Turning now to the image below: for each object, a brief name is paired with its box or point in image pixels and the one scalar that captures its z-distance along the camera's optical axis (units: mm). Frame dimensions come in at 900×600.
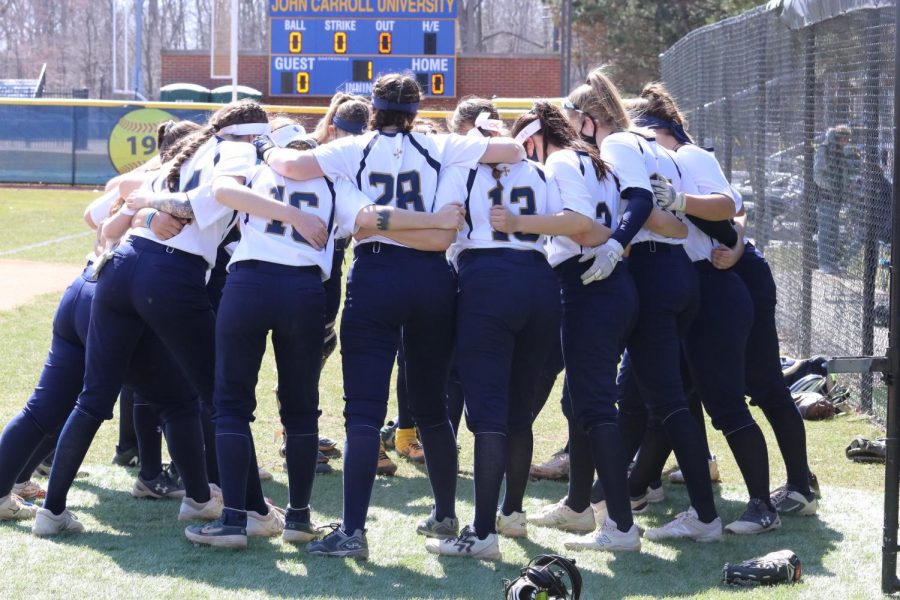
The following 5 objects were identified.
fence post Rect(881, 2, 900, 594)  7852
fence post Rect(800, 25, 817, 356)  17531
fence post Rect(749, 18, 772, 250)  20375
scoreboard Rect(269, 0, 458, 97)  60500
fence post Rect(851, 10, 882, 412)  14734
